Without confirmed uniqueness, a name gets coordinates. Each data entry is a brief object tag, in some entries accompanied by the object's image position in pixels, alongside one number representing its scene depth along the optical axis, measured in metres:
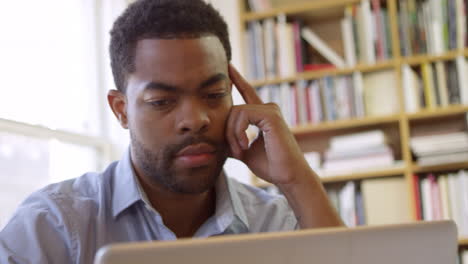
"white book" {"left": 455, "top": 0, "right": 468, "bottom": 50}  2.52
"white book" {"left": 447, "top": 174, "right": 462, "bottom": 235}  2.45
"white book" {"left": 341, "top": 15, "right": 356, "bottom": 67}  2.68
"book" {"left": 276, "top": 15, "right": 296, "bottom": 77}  2.75
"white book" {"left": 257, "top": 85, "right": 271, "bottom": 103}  2.76
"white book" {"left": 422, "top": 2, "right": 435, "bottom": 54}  2.57
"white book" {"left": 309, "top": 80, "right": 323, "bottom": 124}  2.68
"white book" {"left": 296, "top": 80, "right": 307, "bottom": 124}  2.70
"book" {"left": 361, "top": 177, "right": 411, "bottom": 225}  2.53
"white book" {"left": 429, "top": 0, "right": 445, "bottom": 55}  2.54
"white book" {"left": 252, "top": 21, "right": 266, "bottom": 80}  2.78
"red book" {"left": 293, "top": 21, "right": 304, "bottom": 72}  2.75
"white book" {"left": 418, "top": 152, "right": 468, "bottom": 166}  2.43
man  1.15
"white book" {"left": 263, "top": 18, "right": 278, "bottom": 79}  2.77
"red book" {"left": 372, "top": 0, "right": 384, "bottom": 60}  2.62
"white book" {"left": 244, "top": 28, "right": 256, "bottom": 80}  2.80
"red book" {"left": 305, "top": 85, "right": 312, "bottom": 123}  2.70
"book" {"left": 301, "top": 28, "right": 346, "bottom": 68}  2.72
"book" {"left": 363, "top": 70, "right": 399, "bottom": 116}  2.59
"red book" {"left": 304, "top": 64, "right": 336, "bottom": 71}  2.73
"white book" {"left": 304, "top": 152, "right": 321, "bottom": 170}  2.64
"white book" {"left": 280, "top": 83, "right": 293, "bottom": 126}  2.72
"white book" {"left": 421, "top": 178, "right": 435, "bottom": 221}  2.48
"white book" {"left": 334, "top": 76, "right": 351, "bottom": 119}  2.64
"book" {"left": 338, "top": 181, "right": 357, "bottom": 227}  2.59
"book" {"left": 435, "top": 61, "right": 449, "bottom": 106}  2.52
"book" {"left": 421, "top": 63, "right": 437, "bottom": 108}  2.54
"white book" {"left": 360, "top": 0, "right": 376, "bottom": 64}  2.63
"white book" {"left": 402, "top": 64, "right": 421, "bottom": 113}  2.54
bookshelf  2.50
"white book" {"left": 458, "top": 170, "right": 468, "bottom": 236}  2.43
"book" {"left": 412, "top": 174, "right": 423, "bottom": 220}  2.49
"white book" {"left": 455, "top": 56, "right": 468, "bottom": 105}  2.48
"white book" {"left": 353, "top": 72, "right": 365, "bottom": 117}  2.62
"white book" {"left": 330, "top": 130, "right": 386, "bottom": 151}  2.56
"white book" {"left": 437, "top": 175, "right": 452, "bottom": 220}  2.46
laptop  0.46
